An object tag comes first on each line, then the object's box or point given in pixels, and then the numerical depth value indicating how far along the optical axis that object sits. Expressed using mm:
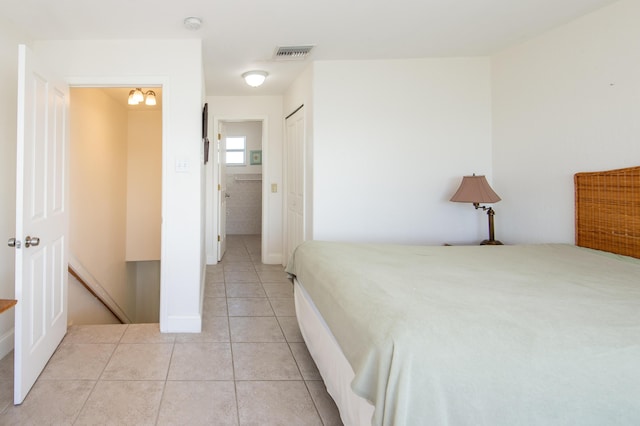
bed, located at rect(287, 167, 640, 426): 1015
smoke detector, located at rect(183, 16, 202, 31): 2602
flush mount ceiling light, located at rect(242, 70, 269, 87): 3936
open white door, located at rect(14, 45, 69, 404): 1970
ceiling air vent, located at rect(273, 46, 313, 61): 3256
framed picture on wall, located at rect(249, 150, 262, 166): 8148
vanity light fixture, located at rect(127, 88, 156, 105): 4082
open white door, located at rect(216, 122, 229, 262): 5352
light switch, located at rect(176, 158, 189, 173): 2975
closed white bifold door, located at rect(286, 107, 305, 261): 4207
